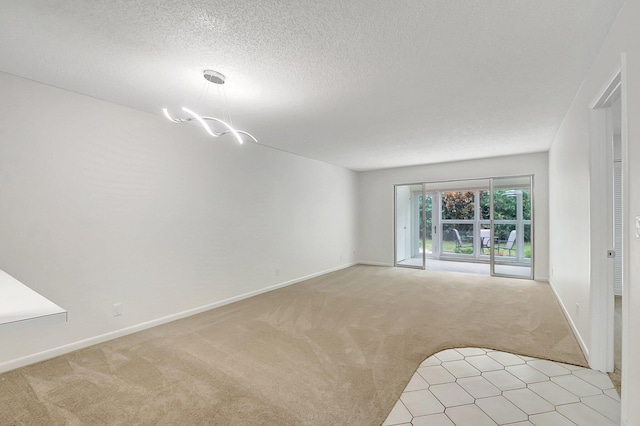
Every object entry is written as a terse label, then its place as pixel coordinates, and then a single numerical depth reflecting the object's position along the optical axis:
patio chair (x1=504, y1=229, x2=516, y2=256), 6.75
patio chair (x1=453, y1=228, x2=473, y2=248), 8.14
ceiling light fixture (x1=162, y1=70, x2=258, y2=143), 2.43
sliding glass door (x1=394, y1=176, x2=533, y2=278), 6.42
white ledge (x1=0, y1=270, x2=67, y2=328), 1.05
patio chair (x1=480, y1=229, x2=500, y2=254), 7.71
